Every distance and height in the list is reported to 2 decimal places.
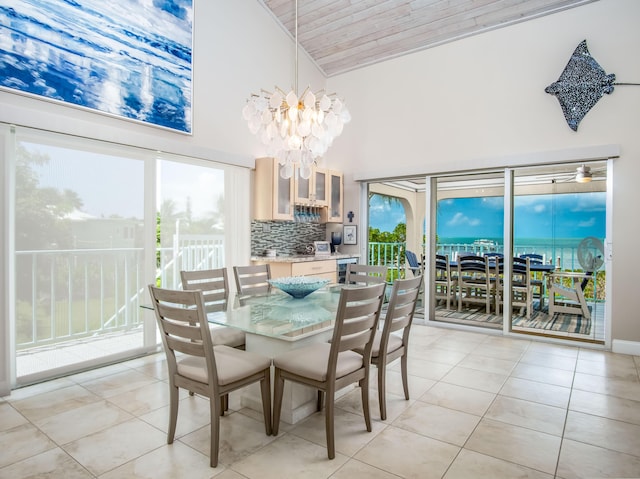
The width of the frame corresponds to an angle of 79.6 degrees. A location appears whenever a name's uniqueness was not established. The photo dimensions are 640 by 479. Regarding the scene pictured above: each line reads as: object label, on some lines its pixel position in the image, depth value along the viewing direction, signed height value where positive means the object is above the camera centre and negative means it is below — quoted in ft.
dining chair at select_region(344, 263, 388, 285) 11.53 -1.28
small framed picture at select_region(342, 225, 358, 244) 19.07 -0.03
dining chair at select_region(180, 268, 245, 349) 9.03 -1.70
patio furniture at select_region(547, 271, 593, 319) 14.34 -2.20
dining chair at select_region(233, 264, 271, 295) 11.25 -1.36
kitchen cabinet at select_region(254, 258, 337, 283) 15.37 -1.43
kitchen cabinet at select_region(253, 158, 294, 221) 15.52 +1.72
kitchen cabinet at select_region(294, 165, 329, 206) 16.71 +2.04
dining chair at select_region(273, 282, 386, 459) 6.72 -2.41
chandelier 9.66 +2.83
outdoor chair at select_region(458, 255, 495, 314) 16.38 -2.01
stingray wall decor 12.99 +5.20
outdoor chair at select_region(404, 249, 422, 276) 17.57 -1.30
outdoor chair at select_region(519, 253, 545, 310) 15.11 -1.65
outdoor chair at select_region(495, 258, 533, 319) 15.23 -1.93
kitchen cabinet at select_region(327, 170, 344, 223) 18.42 +1.83
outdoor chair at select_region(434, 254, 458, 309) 17.22 -2.09
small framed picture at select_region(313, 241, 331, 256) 17.63 -0.64
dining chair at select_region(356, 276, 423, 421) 8.00 -1.94
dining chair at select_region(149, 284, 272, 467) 6.41 -2.42
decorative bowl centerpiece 9.31 -1.26
